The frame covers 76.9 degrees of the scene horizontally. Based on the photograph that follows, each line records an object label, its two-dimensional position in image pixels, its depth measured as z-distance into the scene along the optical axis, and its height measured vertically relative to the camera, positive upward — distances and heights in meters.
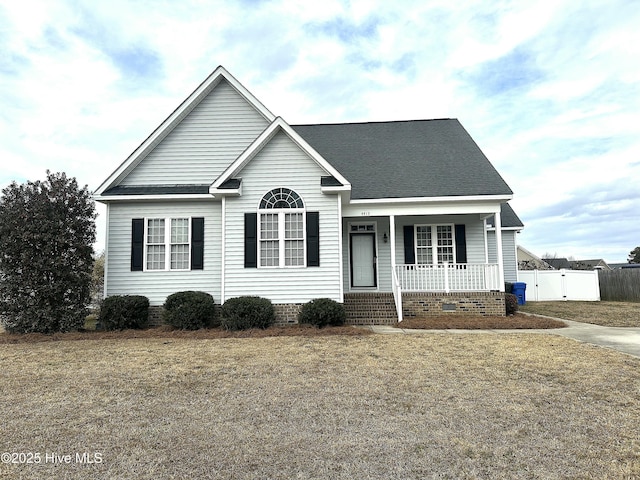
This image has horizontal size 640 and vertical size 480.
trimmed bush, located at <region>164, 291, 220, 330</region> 11.20 -0.72
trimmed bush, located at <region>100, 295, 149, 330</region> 11.53 -0.75
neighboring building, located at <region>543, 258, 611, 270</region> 25.82 +1.55
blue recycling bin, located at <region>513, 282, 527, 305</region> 17.84 -0.55
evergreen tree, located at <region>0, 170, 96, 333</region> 10.60 +0.85
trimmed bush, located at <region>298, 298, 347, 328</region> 11.07 -0.86
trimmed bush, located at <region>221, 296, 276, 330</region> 10.97 -0.83
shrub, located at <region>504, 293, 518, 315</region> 13.48 -0.87
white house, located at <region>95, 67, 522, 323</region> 11.95 +2.12
